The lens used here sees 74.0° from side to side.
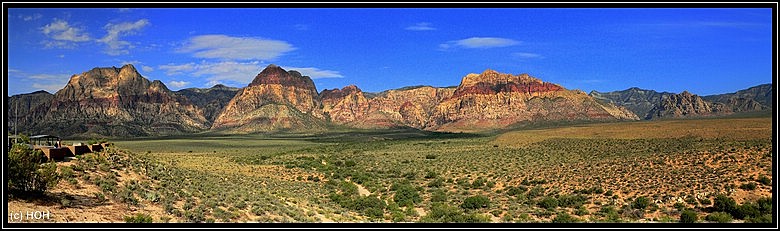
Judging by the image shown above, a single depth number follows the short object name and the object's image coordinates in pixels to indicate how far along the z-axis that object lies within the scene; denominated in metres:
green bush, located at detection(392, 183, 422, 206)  28.11
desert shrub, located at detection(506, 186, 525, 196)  30.31
